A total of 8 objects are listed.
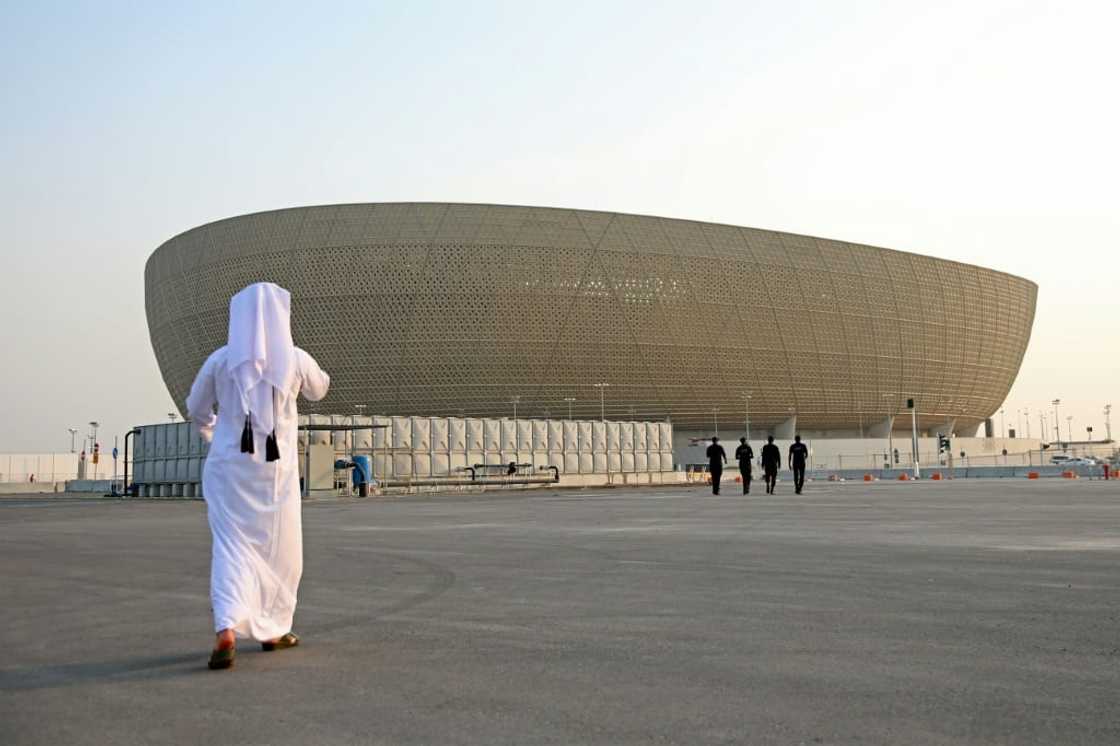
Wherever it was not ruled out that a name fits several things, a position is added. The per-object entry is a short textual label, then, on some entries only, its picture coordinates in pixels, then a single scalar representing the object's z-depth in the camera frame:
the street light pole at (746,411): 88.64
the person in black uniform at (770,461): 27.19
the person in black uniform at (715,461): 27.64
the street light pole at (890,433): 78.31
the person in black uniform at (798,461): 26.95
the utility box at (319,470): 35.25
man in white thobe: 4.87
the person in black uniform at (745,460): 27.33
